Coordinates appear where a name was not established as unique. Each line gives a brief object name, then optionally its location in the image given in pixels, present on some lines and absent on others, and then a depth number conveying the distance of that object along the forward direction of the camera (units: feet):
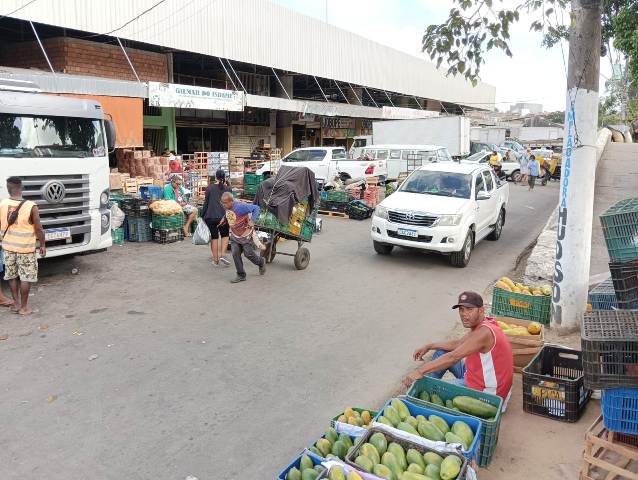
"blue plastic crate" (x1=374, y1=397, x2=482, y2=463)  10.96
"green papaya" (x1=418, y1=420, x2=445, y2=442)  11.26
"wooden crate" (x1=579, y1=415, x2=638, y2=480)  11.30
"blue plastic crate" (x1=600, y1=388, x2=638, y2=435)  10.87
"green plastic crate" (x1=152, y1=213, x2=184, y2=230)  38.45
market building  50.65
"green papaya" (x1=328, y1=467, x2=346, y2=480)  9.73
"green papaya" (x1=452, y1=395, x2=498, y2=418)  12.84
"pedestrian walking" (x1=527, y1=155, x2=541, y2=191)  82.94
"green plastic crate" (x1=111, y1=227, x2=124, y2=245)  37.73
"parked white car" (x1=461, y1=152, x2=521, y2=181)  96.73
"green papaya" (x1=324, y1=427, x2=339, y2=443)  11.55
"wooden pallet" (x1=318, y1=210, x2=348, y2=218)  53.19
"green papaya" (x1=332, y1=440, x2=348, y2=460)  11.04
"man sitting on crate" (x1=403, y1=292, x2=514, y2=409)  13.41
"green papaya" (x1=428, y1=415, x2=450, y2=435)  11.67
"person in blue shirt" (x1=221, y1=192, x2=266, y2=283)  28.35
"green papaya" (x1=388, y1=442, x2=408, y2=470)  10.34
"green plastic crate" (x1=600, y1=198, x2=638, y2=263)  15.19
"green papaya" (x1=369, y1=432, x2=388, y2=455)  10.70
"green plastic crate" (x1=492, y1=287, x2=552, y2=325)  21.90
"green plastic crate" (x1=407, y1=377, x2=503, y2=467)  12.42
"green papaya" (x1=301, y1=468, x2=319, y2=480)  9.97
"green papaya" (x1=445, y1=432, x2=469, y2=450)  10.95
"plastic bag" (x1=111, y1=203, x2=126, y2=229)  37.98
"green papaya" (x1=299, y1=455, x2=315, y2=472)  10.39
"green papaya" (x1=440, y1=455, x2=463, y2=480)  9.83
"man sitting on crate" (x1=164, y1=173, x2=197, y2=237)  41.04
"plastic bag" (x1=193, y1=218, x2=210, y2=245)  33.81
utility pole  19.99
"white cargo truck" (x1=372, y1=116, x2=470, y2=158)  85.87
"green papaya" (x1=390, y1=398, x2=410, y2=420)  12.02
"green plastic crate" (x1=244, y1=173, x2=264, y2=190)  58.75
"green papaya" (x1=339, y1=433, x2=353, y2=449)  11.31
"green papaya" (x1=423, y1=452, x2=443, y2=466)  10.31
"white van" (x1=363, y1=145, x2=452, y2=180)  72.49
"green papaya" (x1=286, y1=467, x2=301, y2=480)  10.12
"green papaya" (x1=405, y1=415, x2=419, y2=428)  11.66
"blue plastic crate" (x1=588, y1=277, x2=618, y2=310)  18.40
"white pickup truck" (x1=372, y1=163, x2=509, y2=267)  32.53
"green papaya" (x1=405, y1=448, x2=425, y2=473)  10.37
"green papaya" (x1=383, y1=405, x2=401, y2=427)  11.66
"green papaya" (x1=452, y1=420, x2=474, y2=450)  11.17
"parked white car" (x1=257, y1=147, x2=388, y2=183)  65.57
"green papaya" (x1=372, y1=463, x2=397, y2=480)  9.93
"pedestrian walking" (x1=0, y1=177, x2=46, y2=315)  22.67
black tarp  31.27
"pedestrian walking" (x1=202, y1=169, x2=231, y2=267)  32.30
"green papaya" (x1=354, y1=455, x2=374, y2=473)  10.15
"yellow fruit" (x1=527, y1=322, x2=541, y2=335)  18.78
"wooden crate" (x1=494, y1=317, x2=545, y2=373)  17.87
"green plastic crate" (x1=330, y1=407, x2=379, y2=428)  12.19
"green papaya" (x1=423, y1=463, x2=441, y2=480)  9.93
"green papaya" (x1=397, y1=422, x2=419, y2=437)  11.28
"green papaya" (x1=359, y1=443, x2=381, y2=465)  10.38
